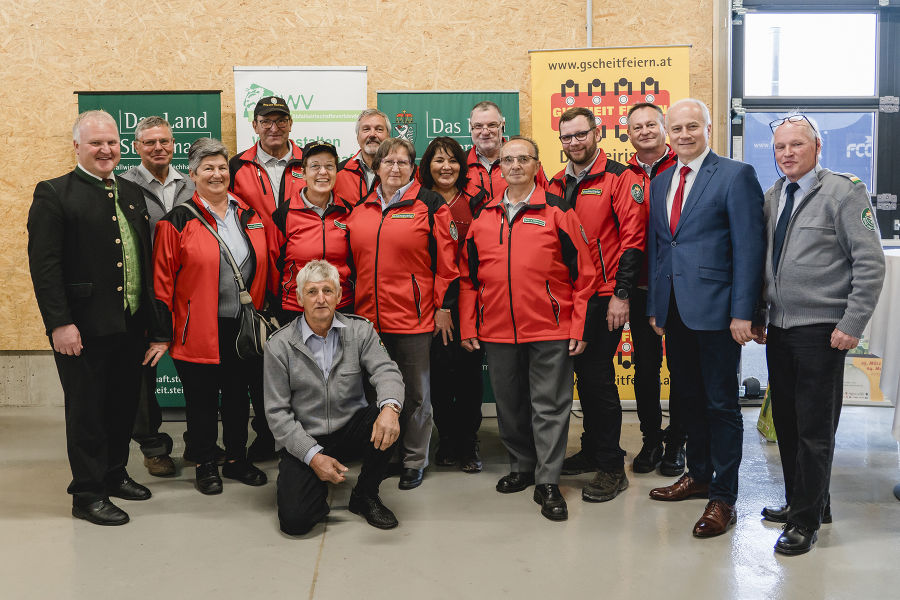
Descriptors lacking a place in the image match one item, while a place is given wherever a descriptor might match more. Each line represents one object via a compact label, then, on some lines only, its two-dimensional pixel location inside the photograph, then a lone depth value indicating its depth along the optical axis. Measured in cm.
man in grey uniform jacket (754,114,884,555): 259
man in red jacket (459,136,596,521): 316
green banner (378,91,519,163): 499
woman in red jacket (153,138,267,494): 328
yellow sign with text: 485
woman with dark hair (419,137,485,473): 362
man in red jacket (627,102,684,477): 355
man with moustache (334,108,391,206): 377
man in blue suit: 284
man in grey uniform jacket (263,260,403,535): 296
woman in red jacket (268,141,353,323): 341
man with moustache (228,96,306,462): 381
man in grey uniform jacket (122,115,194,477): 370
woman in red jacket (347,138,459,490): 335
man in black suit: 296
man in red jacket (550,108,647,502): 325
